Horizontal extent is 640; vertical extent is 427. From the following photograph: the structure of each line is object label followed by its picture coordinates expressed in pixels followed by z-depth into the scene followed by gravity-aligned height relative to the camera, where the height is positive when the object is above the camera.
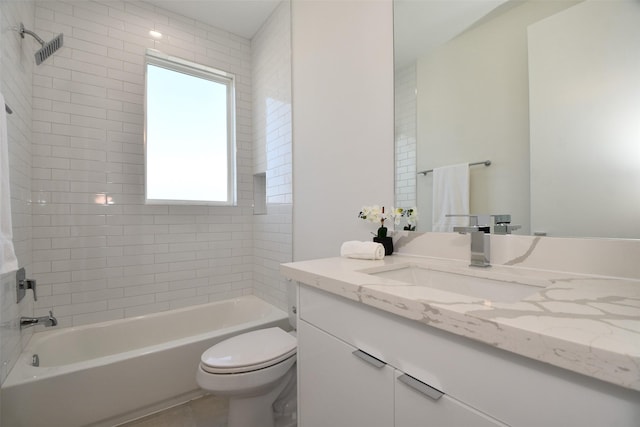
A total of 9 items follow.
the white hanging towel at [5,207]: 1.05 +0.03
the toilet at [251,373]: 1.27 -0.75
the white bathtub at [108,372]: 1.36 -0.91
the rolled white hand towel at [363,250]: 1.23 -0.17
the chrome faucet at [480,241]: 1.05 -0.12
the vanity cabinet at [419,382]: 0.43 -0.35
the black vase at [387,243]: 1.37 -0.16
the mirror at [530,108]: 0.85 +0.39
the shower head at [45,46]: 1.64 +1.00
